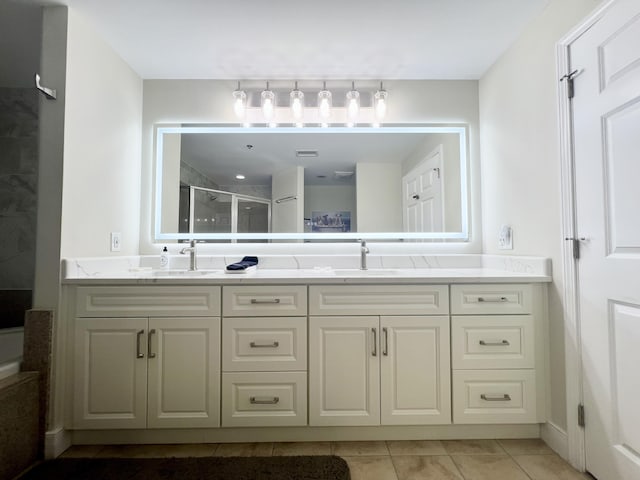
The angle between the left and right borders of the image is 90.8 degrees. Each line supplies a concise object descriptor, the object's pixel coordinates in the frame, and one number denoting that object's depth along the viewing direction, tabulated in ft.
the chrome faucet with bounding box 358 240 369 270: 6.82
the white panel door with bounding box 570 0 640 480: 3.84
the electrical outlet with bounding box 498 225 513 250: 6.17
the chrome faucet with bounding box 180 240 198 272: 6.69
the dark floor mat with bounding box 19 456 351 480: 4.42
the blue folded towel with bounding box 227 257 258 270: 6.46
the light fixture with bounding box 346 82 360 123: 7.09
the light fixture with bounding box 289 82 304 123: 7.07
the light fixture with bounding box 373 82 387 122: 7.11
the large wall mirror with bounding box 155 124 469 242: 7.25
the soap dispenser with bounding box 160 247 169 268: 6.78
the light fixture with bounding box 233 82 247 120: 7.08
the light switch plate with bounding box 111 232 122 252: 6.21
